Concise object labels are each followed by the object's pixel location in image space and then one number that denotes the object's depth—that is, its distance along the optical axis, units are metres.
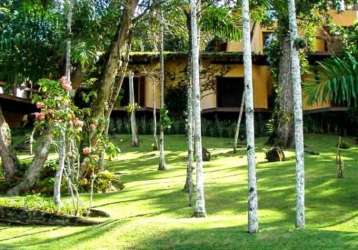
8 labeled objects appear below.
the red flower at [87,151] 12.39
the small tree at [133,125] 25.08
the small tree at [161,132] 19.11
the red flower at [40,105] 11.63
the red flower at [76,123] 11.78
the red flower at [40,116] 11.39
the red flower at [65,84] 11.82
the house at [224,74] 30.50
